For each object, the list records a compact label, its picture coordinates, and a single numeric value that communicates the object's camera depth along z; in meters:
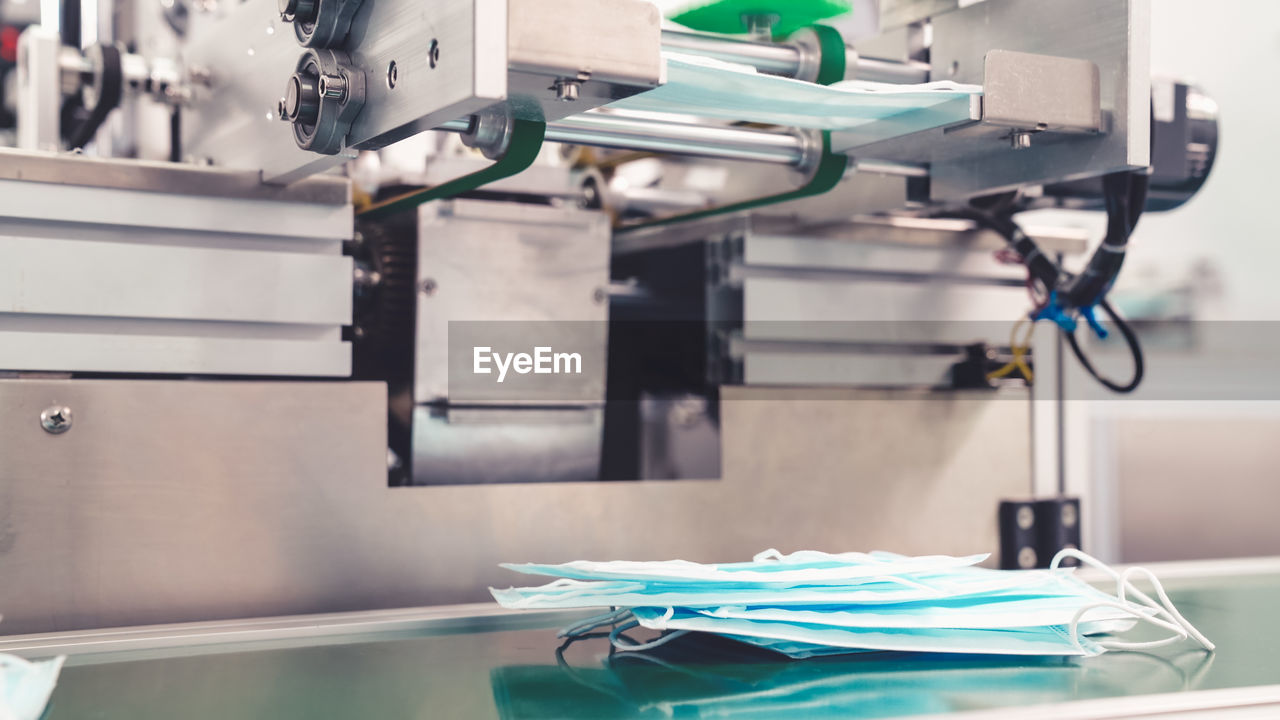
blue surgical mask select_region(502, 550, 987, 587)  0.66
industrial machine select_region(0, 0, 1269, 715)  0.76
